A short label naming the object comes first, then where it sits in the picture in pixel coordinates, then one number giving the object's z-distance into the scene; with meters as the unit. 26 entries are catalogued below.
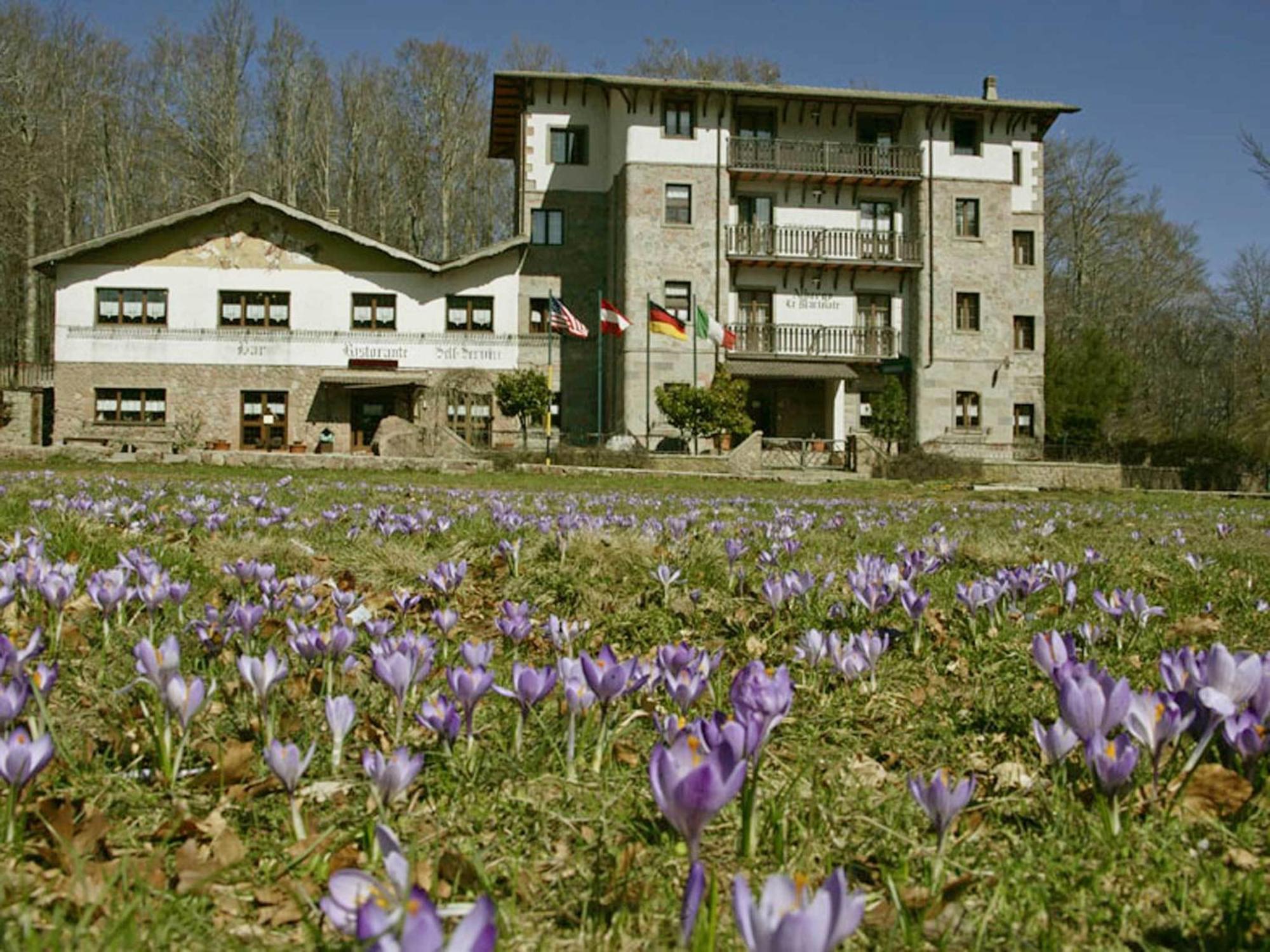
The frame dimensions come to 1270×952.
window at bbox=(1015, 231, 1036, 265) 36.72
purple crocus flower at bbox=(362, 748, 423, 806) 1.47
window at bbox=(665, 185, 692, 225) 34.34
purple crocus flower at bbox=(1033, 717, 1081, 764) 1.75
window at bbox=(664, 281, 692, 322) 34.12
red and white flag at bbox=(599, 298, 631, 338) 30.34
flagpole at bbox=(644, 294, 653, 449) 32.50
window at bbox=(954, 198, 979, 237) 35.84
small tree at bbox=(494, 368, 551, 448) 31.25
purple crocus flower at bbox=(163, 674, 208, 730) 1.76
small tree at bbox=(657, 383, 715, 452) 29.64
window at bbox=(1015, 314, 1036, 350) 36.38
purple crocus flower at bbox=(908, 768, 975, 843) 1.42
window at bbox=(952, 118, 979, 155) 36.19
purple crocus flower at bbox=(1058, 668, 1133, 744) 1.62
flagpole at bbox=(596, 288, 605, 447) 31.47
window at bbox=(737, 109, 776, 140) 35.94
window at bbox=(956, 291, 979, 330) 35.78
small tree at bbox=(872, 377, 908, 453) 32.84
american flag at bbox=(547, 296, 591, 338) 29.47
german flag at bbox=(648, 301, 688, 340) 30.30
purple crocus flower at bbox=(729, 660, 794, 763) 1.56
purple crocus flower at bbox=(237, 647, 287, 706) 1.89
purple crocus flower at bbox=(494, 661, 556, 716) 1.86
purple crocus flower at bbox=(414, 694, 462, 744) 1.79
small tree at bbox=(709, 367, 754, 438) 29.66
